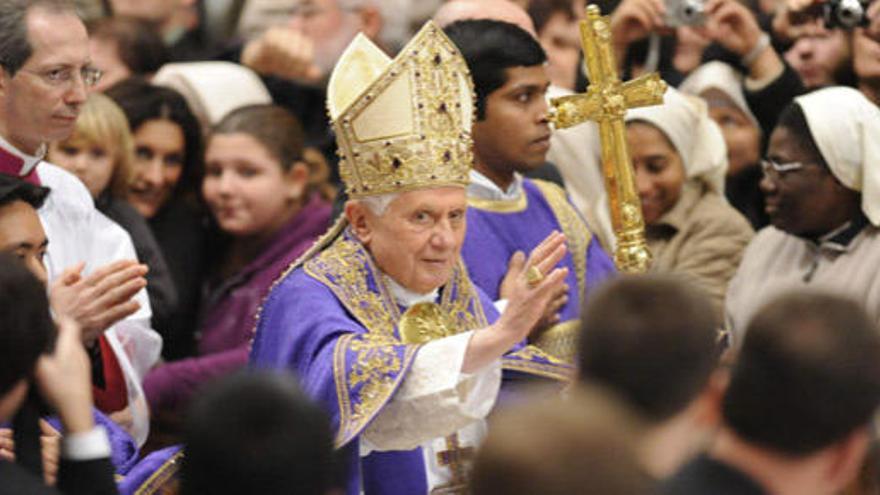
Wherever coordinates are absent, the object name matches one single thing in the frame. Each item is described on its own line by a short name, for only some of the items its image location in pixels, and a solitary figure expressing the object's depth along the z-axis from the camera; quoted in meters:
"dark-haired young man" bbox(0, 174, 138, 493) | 10.94
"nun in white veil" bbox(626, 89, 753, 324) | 14.70
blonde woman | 14.25
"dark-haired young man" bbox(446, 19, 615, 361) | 12.81
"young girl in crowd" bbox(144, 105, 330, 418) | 15.00
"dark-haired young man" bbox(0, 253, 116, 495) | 7.80
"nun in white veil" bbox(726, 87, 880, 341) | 13.58
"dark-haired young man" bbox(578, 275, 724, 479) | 7.24
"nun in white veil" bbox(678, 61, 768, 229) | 16.23
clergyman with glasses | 11.02
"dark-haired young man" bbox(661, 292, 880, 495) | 7.12
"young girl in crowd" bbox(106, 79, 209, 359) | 15.60
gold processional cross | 11.77
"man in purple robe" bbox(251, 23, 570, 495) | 10.27
